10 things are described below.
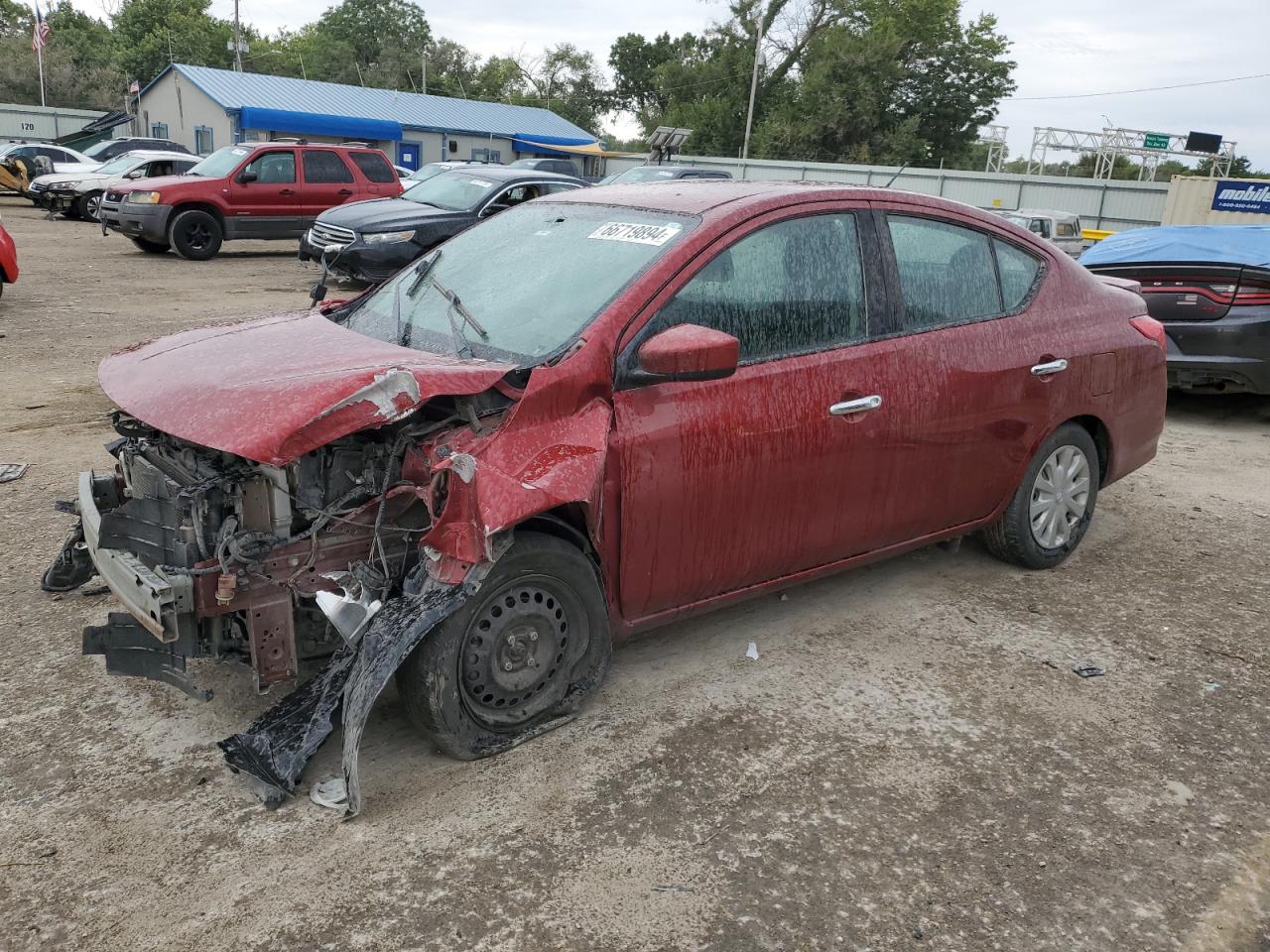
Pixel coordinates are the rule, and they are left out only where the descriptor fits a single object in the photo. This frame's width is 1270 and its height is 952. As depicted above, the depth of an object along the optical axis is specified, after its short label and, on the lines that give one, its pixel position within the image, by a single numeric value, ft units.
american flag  126.21
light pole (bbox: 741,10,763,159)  145.20
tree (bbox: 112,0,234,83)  213.87
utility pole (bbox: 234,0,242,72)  162.40
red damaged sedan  9.64
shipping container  61.62
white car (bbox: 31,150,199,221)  67.92
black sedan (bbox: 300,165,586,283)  40.34
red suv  51.72
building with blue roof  129.80
